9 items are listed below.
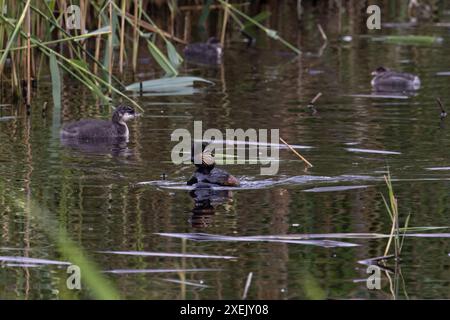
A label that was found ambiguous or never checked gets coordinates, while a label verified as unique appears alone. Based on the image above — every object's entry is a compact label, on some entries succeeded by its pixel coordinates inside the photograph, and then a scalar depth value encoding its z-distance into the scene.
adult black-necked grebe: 8.82
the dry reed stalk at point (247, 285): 5.85
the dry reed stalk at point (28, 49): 11.22
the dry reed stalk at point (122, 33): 12.45
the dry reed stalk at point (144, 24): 12.94
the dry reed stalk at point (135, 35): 12.86
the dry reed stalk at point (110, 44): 12.16
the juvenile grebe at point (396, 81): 14.05
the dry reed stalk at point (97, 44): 13.44
